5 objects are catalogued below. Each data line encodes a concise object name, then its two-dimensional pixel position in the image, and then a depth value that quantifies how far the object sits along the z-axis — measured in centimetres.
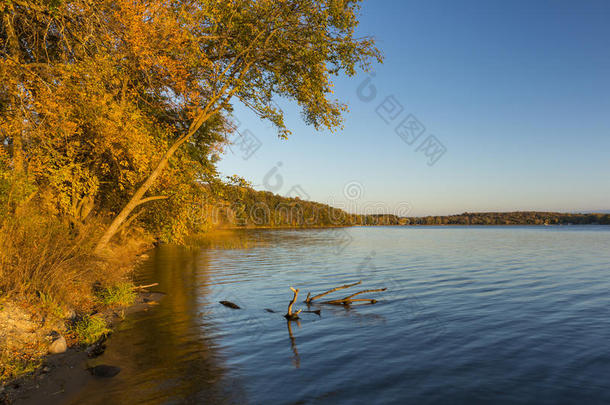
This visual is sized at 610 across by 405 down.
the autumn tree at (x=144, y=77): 1297
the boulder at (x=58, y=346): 935
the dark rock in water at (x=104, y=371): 873
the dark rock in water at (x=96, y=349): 990
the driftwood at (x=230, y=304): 1679
